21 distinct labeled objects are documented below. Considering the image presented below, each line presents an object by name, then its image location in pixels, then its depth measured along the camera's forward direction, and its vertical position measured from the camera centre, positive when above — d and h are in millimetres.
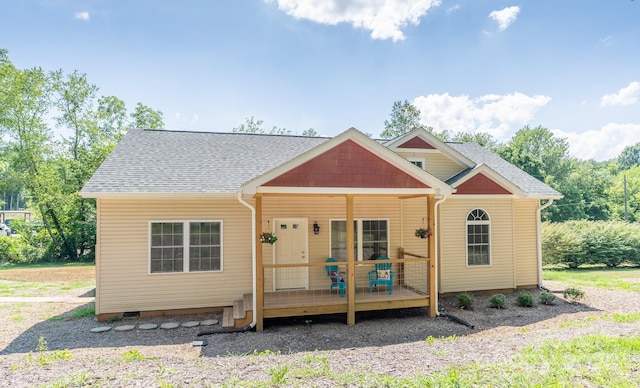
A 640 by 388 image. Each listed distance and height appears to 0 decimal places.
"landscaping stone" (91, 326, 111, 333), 7745 -2637
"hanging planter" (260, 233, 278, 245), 7857 -595
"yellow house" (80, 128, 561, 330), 8164 -407
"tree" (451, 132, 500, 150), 44625 +9735
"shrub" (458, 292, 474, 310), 9477 -2485
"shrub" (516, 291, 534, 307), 9594 -2492
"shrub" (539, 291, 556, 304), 9781 -2472
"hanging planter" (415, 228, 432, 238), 8805 -559
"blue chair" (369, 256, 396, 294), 9324 -1799
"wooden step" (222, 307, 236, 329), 7780 -2508
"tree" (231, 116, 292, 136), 38312 +9590
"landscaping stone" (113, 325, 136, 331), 7887 -2646
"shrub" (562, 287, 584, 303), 10062 -2469
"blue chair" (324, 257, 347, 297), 9148 -1788
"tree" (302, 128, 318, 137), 48022 +11262
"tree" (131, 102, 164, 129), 30266 +8505
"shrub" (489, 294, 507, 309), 9461 -2499
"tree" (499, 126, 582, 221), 38500 +6070
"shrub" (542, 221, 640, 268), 17406 -1788
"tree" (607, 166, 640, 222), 39219 +1492
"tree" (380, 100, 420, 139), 38375 +10413
